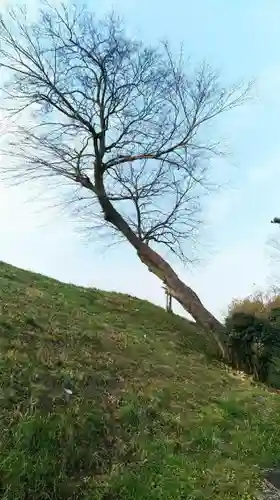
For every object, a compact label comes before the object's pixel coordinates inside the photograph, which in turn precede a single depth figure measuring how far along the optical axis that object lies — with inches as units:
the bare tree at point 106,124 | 418.3
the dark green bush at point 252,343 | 335.0
